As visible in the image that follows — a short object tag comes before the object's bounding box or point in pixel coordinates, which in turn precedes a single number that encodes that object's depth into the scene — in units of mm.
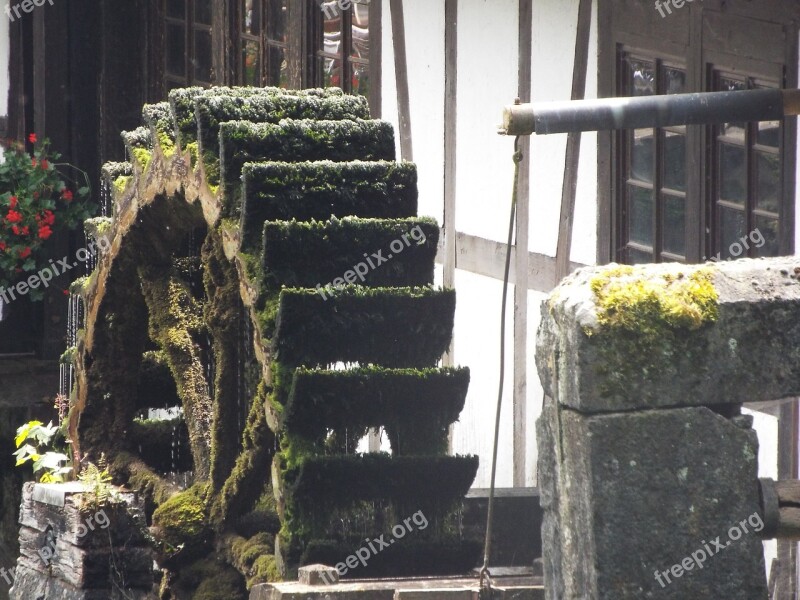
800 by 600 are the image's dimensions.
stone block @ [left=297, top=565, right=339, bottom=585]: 8328
